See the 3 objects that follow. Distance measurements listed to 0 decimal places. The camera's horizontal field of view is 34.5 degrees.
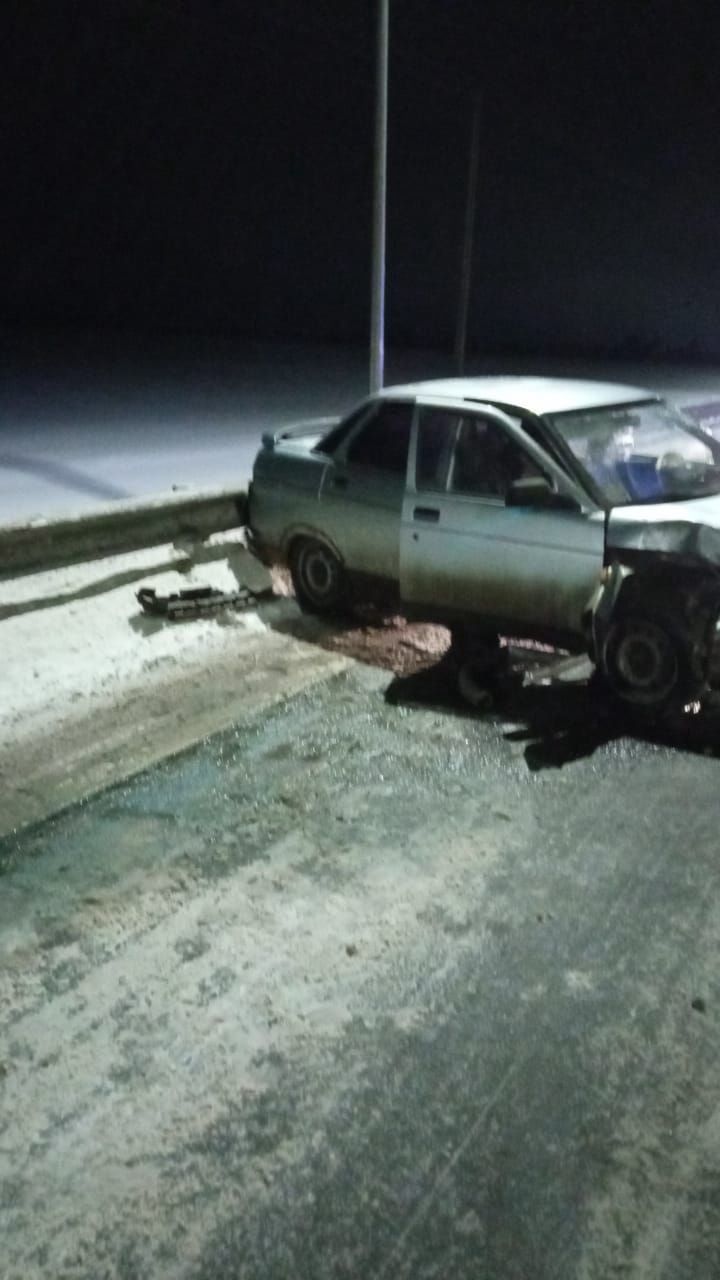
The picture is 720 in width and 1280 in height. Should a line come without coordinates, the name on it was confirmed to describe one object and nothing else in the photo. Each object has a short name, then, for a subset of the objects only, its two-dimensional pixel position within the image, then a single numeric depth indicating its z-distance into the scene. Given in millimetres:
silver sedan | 5934
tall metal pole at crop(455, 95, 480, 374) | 15672
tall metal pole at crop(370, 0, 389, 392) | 11055
